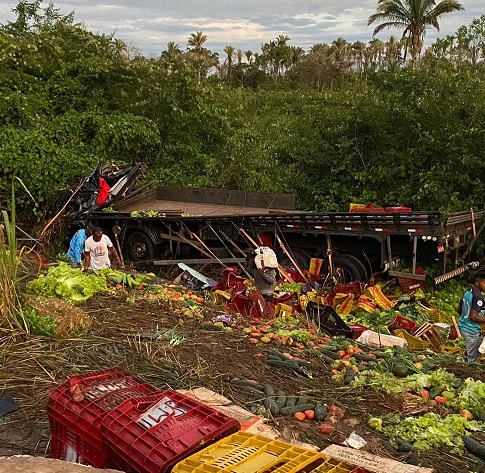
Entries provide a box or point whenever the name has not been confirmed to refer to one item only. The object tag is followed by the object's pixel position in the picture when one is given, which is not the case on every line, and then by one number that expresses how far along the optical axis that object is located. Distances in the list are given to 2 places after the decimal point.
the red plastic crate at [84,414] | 3.53
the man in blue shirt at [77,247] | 10.79
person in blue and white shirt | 7.78
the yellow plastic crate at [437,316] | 10.56
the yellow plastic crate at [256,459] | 2.90
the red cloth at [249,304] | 8.85
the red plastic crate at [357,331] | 8.41
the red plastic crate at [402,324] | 9.54
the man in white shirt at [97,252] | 10.11
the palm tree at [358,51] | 66.88
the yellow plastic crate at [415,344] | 8.05
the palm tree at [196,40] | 62.22
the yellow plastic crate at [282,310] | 9.07
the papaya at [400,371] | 5.87
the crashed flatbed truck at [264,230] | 11.41
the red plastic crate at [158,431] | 3.16
